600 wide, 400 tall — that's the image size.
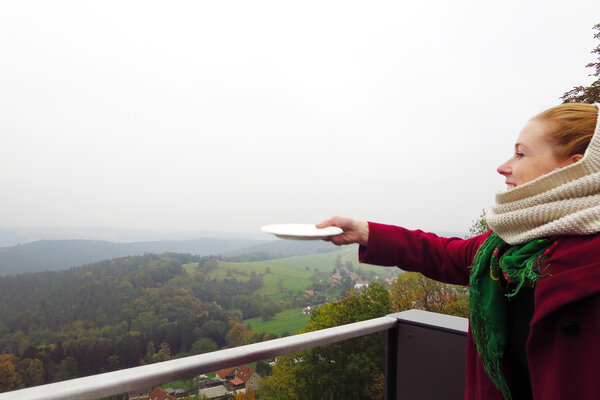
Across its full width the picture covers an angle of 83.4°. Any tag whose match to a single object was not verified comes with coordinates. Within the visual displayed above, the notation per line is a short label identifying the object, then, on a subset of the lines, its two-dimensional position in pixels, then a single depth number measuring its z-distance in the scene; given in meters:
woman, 0.56
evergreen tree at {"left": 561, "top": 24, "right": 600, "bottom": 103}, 4.27
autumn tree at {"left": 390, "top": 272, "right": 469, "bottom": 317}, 5.73
